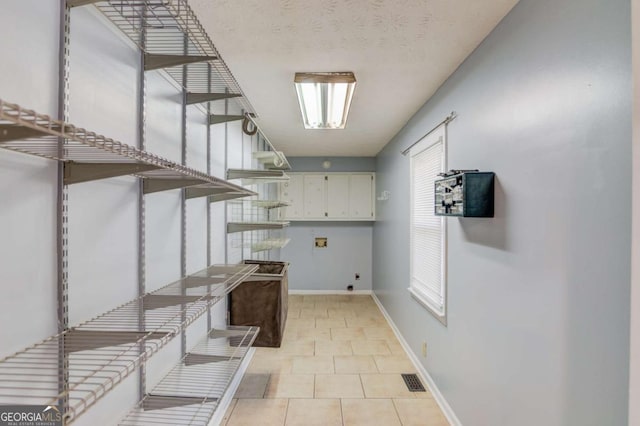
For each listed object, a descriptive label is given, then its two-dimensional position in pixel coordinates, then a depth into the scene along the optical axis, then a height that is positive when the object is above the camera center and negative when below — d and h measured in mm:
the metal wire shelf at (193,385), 1423 -948
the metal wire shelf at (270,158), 3322 +616
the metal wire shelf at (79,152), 543 +145
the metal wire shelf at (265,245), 3242 -354
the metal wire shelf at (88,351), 828 -406
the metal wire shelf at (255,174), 2684 +325
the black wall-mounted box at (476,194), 1743 +106
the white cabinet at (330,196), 5637 +286
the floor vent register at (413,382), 2652 -1463
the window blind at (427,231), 2531 -166
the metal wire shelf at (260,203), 3191 +92
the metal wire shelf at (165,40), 1132 +748
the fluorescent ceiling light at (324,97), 2254 +930
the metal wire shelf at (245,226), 2764 -124
